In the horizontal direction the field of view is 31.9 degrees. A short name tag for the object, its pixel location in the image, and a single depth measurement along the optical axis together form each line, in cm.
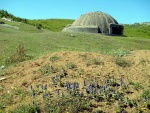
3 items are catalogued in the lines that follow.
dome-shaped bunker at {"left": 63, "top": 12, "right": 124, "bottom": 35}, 3719
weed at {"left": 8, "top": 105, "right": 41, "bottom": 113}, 704
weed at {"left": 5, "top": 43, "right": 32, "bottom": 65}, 1269
